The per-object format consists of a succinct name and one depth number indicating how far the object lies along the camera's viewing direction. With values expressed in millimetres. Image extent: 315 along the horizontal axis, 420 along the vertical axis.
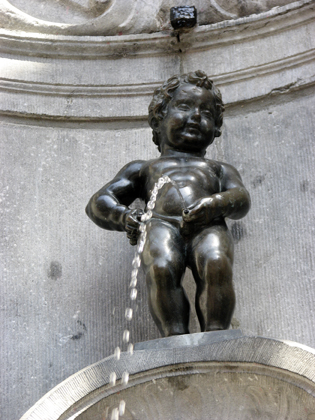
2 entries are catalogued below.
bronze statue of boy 2375
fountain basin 2053
